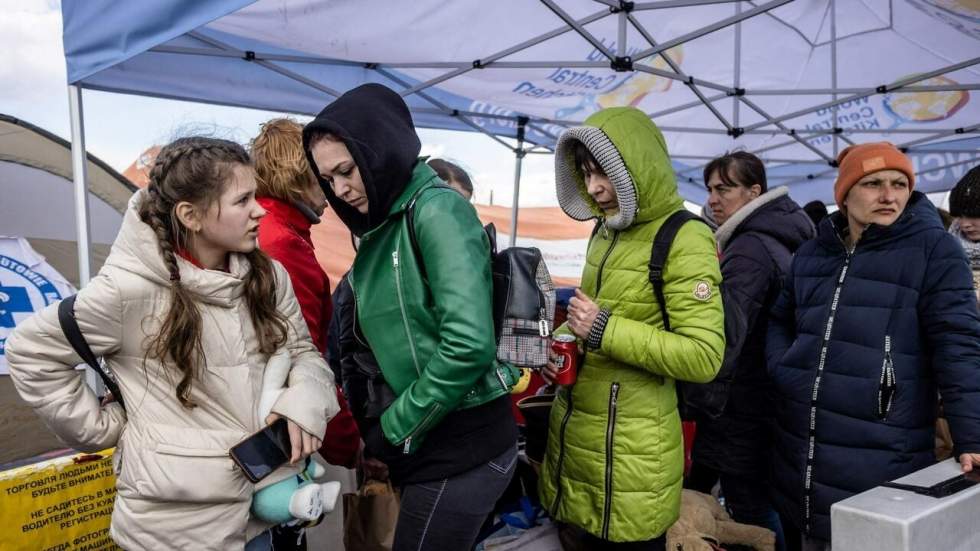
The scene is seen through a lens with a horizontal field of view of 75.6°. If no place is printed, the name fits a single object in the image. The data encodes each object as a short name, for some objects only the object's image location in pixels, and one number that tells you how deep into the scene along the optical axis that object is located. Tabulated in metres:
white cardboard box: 0.88
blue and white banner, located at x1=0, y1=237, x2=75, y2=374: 3.56
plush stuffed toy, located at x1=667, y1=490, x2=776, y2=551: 2.09
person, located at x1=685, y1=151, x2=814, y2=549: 2.32
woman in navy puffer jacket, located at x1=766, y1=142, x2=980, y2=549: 1.71
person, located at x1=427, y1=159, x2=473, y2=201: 2.96
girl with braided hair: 1.34
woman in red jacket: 1.91
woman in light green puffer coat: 1.68
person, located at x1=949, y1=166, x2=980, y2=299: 2.89
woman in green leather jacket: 1.39
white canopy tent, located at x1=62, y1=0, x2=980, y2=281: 3.43
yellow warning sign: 1.76
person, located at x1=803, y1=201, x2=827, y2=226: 4.10
